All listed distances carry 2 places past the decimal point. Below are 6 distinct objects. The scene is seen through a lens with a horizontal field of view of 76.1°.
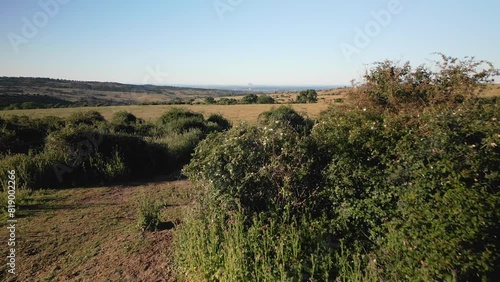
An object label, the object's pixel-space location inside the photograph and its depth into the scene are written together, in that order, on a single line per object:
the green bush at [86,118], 19.19
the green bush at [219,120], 26.28
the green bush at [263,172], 4.64
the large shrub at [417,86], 8.08
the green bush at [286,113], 20.20
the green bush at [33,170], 9.05
